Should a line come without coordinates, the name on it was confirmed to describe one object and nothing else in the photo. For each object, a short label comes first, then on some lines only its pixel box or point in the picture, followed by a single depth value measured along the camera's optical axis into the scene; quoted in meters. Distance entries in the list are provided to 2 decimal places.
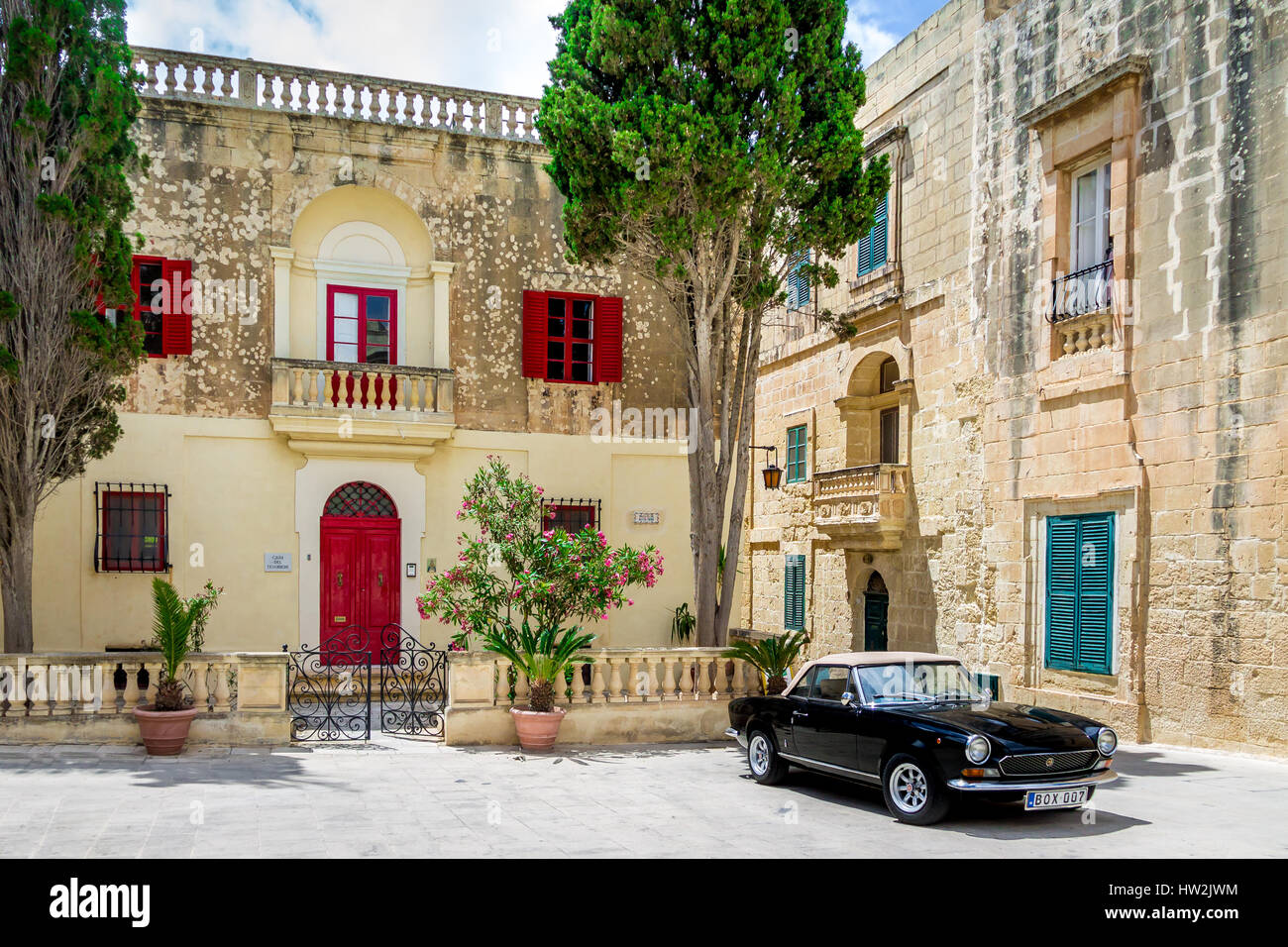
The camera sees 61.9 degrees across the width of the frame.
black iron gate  13.70
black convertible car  8.48
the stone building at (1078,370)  12.30
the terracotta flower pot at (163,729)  11.72
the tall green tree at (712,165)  14.02
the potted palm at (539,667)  12.84
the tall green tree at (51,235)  13.03
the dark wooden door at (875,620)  20.50
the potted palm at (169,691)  11.75
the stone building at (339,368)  17.86
